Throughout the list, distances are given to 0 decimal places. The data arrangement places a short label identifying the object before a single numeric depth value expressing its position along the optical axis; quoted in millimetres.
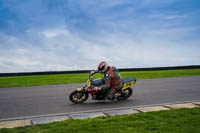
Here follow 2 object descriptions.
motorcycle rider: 9172
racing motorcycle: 9125
